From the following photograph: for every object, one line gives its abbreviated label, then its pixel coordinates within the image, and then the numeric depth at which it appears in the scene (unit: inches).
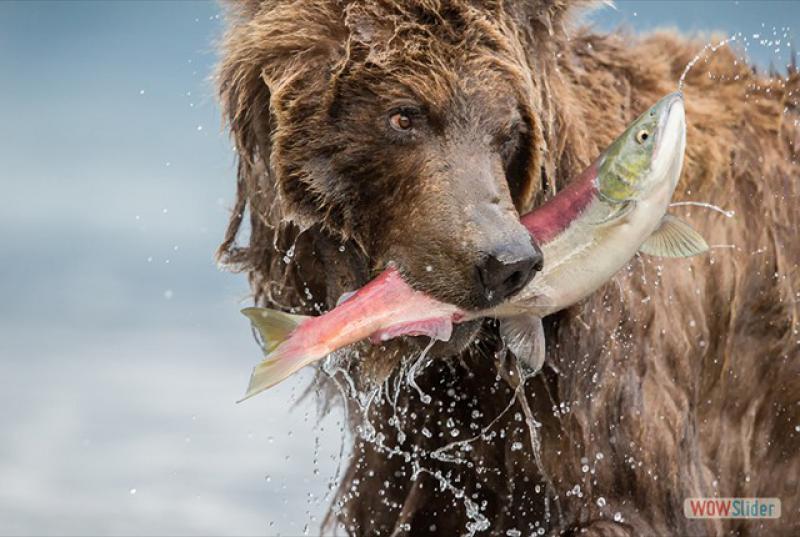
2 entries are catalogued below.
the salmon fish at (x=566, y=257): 320.2
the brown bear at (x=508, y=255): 355.9
